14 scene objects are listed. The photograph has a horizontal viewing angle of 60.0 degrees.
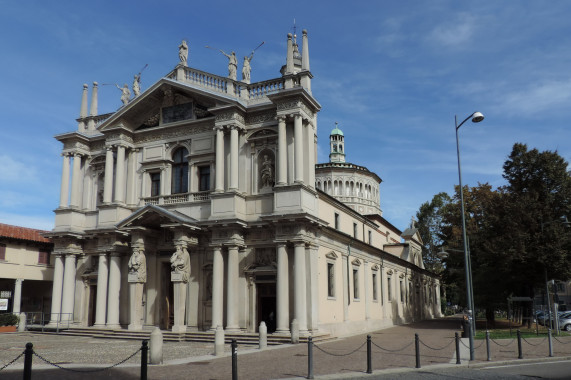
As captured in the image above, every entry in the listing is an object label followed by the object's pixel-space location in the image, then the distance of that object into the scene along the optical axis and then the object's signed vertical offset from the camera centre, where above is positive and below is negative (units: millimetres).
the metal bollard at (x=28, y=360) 9656 -1441
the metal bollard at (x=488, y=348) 16844 -2237
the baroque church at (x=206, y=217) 25906 +3781
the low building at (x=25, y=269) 35156 +1241
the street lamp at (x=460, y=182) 17000 +3941
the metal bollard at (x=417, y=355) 15002 -2189
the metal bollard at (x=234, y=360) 11913 -1846
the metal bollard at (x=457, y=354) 15984 -2290
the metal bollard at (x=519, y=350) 17188 -2377
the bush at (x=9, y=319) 30781 -2023
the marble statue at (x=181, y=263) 26375 +1173
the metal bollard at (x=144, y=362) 11078 -1712
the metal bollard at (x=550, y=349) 17906 -2420
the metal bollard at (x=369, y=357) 14133 -2097
